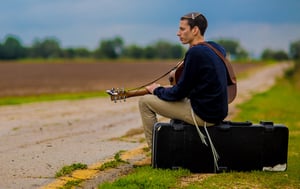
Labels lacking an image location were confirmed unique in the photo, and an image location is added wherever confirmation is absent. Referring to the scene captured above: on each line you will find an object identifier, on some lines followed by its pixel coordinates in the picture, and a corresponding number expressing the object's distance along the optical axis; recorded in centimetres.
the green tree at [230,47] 19320
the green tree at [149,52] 17062
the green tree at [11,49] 13888
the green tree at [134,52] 17225
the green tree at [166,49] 17625
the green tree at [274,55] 18600
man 647
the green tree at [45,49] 15638
